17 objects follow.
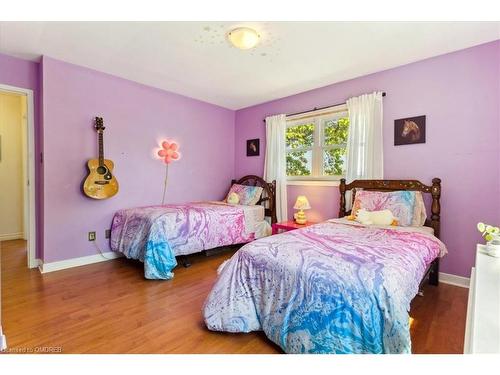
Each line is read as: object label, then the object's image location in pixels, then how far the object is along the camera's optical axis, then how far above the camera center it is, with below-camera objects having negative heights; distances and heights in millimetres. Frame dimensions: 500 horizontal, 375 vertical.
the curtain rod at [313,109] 3382 +994
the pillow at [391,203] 2512 -212
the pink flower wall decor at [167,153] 3715 +410
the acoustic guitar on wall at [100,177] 2969 +48
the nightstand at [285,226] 3330 -574
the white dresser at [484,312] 694 -417
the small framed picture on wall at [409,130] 2699 +553
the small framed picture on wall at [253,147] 4328 +586
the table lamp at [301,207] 3496 -341
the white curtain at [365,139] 2945 +500
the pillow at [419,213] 2490 -299
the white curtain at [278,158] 3887 +356
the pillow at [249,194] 3951 -195
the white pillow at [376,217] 2508 -348
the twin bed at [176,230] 2674 -582
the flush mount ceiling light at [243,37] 2070 +1175
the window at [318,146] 3424 +507
